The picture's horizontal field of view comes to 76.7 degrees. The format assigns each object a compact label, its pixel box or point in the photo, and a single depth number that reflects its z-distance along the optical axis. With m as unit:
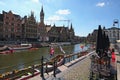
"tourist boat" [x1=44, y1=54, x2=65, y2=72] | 6.29
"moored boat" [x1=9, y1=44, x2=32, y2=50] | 24.05
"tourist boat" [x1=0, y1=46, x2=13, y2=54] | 20.49
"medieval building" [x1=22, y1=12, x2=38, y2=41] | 34.62
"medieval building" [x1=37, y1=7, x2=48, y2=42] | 41.61
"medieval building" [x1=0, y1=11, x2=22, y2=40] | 29.36
